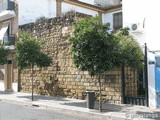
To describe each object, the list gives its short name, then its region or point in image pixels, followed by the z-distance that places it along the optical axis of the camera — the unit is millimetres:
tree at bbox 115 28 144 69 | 10227
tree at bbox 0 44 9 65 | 16047
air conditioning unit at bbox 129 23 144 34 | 10602
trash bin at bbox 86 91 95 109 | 9953
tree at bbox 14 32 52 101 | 12852
